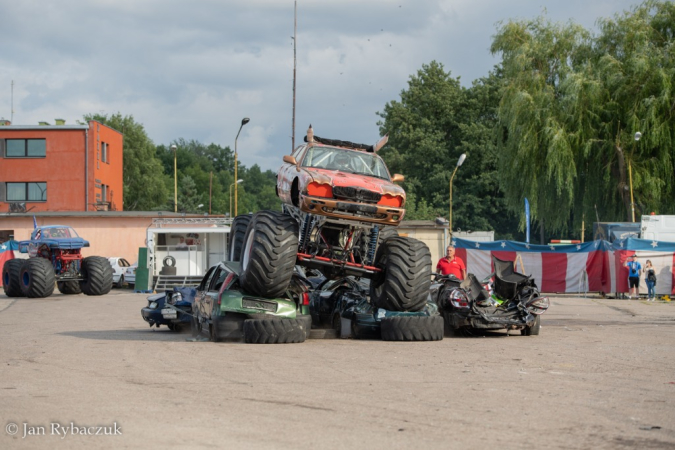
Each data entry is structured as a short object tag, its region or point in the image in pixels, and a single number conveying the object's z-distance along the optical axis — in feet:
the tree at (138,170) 334.03
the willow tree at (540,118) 133.90
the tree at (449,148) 239.30
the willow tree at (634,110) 130.31
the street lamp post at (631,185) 128.31
